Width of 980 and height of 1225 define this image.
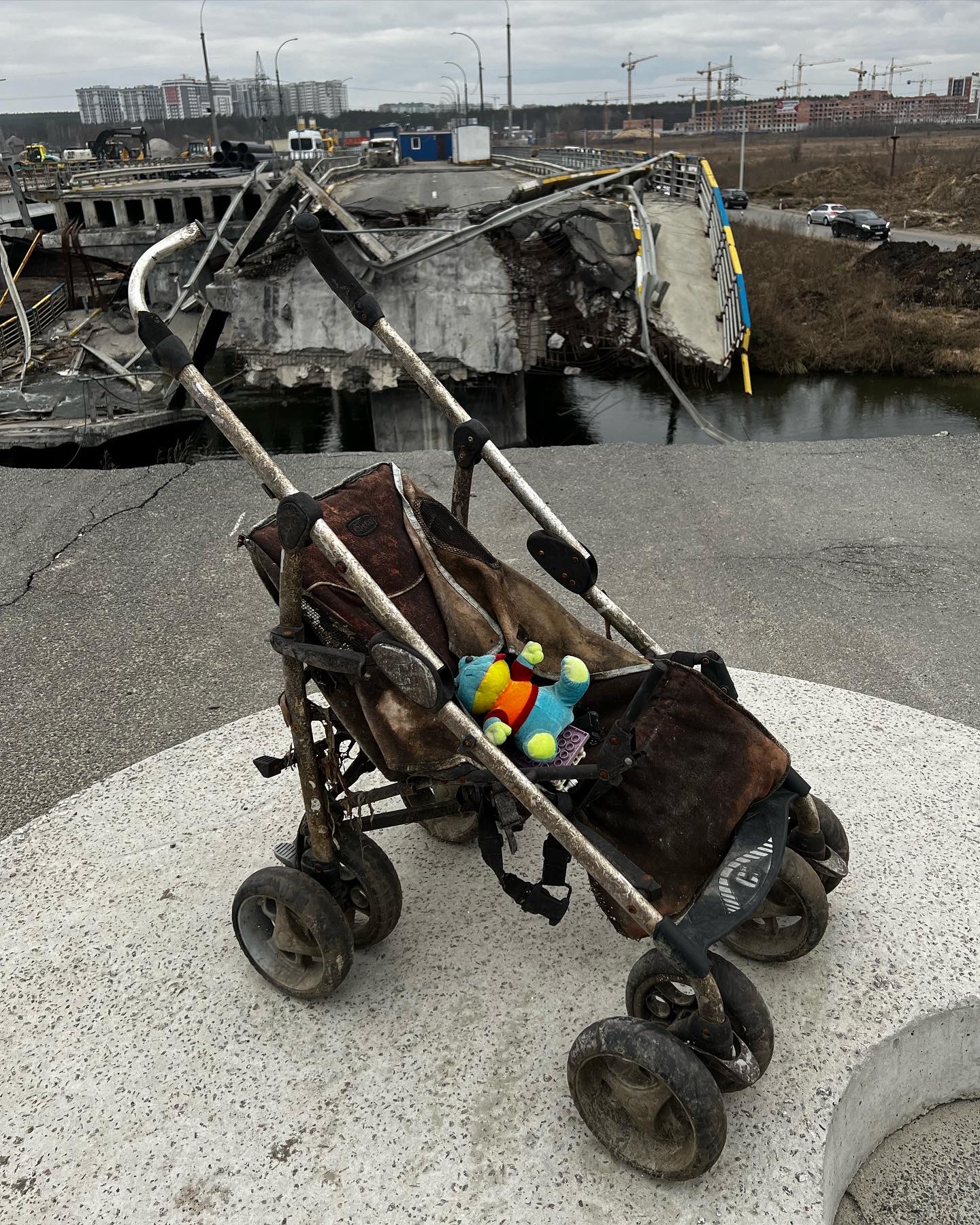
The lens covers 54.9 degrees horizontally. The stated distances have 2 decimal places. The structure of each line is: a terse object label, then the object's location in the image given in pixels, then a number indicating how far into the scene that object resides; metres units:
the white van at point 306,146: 36.99
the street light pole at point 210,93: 37.97
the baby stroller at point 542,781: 2.13
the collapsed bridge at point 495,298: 11.10
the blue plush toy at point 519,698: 2.34
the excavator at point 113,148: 38.62
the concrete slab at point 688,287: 11.12
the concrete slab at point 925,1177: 2.38
